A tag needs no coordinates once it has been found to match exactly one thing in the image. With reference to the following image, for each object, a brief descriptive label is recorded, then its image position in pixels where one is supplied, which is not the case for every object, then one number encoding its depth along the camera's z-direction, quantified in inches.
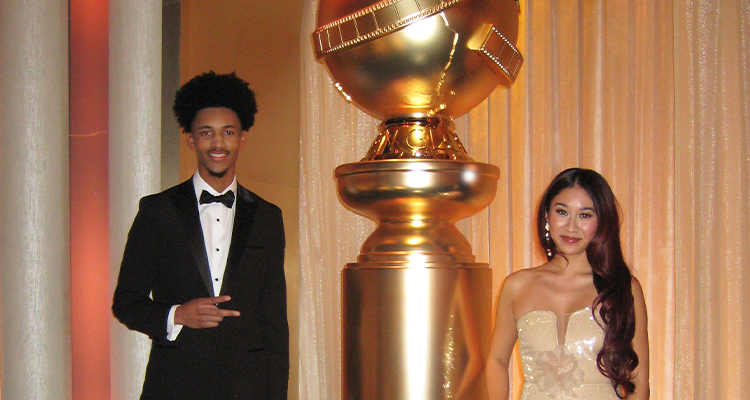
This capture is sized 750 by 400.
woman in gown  83.8
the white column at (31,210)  113.3
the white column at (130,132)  115.2
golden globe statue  81.0
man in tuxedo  83.9
